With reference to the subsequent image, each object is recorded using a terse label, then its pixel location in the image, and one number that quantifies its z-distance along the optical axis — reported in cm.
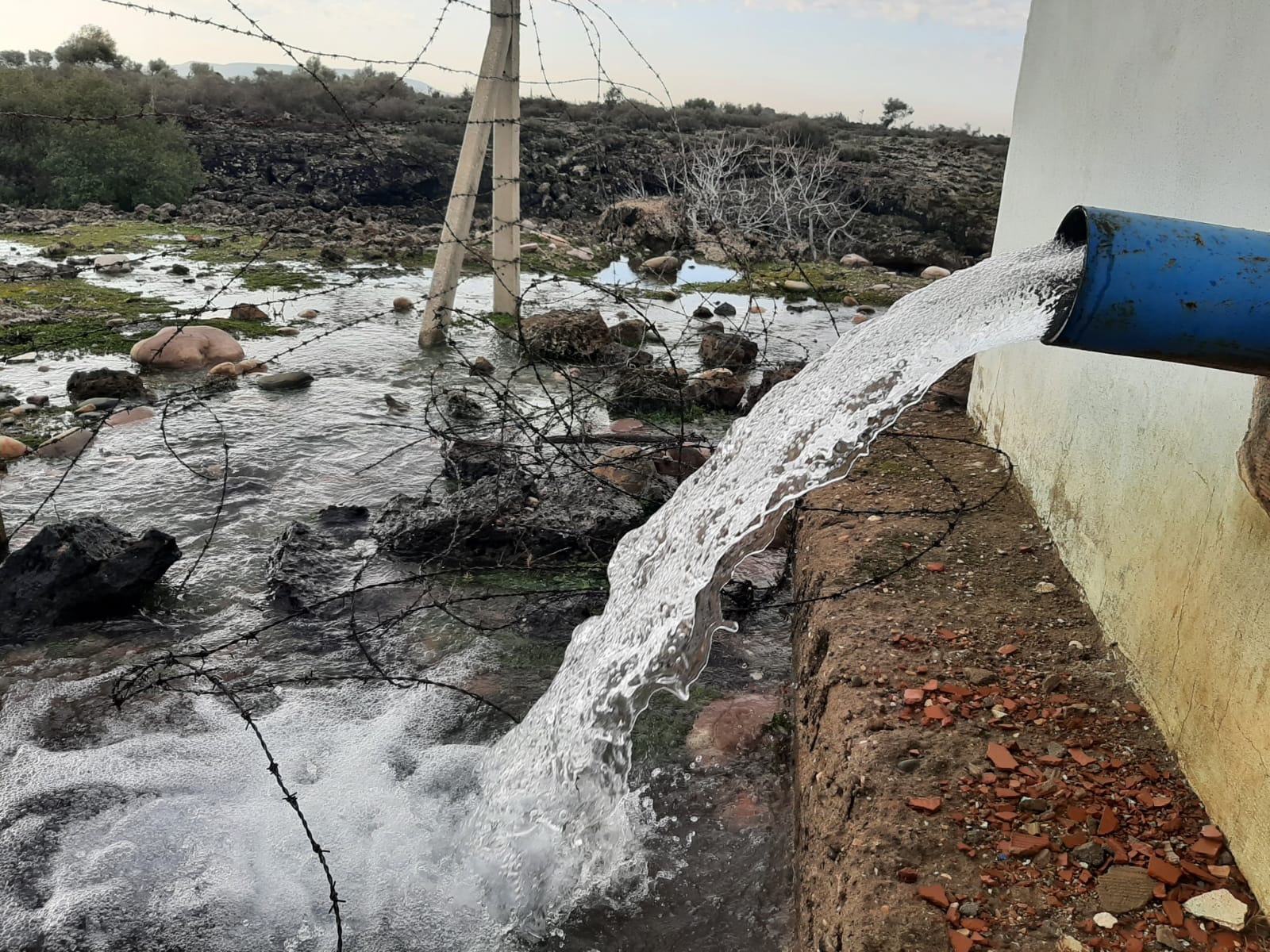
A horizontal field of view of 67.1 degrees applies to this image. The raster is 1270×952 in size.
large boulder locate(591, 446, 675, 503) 478
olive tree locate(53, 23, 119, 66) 3516
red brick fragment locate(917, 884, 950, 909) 190
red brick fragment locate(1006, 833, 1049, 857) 200
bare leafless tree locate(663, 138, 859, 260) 1589
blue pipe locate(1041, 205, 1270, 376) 152
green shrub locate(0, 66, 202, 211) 1648
